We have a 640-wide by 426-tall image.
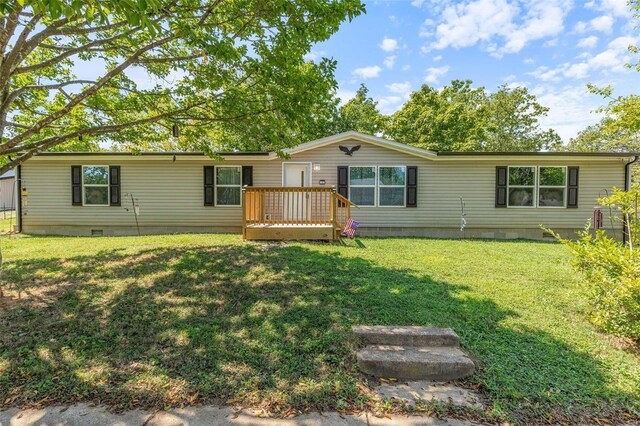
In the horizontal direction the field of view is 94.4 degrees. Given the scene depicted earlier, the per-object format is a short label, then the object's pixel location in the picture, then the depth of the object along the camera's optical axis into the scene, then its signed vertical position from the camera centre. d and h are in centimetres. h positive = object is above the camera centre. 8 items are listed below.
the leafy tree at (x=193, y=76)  431 +224
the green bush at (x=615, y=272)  292 -72
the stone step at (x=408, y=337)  285 -130
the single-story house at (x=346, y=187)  926 +52
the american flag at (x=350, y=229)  820 -72
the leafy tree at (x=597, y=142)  2479 +612
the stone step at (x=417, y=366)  244 -135
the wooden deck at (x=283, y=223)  746 -53
